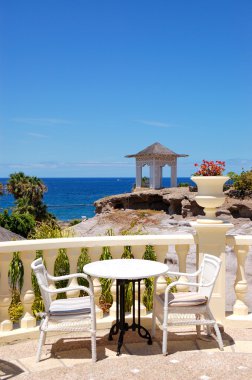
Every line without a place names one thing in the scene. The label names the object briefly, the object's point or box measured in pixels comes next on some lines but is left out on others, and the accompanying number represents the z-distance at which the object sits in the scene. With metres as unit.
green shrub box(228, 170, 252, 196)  29.55
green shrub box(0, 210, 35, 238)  21.38
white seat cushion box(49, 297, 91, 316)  4.02
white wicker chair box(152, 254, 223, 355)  4.24
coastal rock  29.70
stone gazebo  39.38
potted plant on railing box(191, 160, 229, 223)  4.92
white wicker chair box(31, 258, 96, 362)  4.02
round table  4.11
